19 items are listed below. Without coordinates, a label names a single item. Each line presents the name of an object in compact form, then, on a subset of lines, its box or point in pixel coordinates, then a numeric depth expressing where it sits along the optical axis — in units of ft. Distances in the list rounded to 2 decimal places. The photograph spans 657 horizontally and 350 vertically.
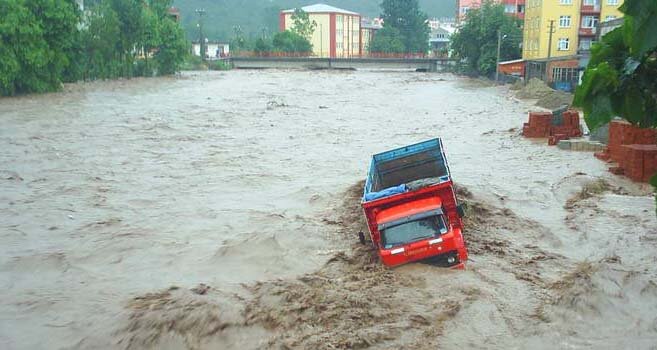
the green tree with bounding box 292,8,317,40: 380.37
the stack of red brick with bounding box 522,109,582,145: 87.76
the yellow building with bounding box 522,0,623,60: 199.62
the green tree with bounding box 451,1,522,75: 236.63
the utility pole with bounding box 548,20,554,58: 187.01
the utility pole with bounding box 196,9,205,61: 337.39
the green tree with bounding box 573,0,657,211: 11.93
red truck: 37.91
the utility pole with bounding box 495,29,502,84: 217.56
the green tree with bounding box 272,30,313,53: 340.63
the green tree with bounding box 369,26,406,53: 358.64
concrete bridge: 312.09
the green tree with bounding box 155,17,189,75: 248.93
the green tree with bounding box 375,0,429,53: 386.63
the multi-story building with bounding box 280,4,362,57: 415.23
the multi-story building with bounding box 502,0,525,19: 307.78
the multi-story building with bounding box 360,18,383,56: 449.89
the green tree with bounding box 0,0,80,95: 144.56
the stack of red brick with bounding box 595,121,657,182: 59.72
